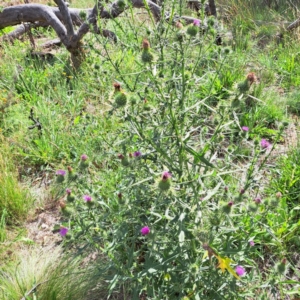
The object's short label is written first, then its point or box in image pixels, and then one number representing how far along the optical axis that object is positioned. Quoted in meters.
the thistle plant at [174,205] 1.48
